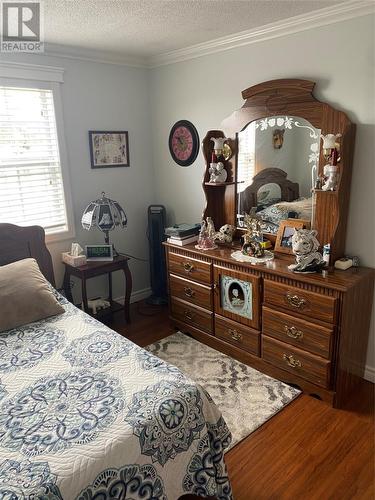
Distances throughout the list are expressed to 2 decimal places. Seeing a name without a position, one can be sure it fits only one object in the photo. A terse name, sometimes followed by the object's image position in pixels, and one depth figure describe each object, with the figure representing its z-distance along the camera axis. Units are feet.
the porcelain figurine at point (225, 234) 9.66
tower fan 11.75
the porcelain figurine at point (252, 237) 8.56
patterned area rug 7.20
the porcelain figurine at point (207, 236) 9.53
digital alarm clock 10.47
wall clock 10.85
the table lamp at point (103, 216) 10.15
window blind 9.39
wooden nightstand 9.89
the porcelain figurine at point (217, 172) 9.55
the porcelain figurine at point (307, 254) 7.48
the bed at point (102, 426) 3.96
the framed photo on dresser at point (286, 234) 8.50
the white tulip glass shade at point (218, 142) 9.41
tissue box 10.02
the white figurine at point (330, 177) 7.32
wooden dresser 7.14
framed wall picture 10.89
